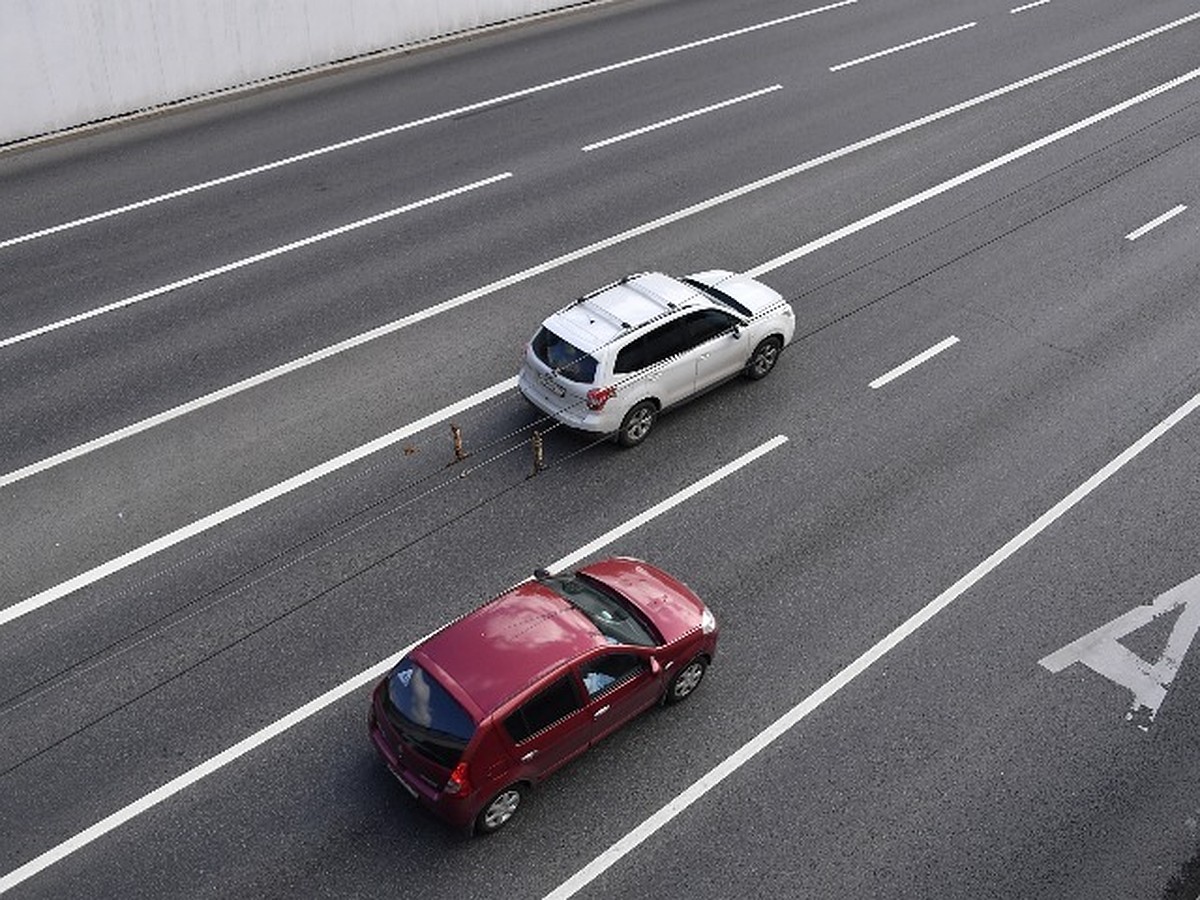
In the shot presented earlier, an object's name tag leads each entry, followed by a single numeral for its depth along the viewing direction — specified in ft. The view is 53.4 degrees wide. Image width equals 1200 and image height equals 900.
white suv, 53.26
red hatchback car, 37.17
